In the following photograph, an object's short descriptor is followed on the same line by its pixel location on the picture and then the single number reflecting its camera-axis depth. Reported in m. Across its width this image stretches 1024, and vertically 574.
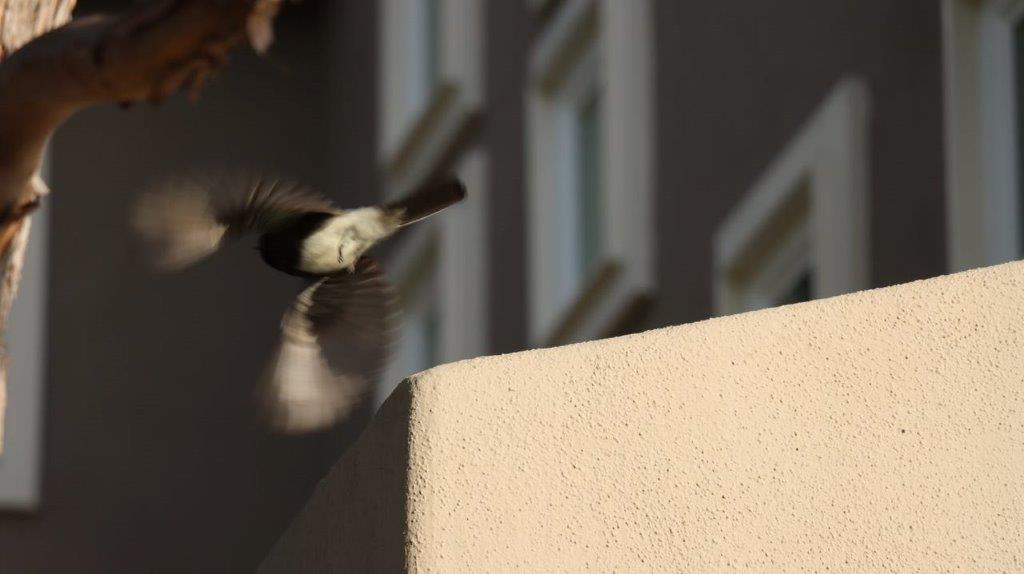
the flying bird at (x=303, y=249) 8.79
